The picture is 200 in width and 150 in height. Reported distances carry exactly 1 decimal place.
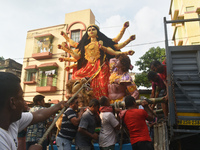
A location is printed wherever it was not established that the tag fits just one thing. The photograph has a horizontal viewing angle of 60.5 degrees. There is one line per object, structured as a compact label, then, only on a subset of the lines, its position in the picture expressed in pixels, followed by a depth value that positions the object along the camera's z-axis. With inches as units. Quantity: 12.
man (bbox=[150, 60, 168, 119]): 150.3
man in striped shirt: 130.7
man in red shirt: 108.7
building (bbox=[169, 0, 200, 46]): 598.2
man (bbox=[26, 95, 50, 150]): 151.6
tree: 695.1
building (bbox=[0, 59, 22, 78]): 831.7
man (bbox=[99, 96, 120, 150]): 126.2
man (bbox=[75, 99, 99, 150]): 125.5
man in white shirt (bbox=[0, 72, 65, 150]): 49.3
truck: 122.6
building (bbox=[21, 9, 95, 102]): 696.4
